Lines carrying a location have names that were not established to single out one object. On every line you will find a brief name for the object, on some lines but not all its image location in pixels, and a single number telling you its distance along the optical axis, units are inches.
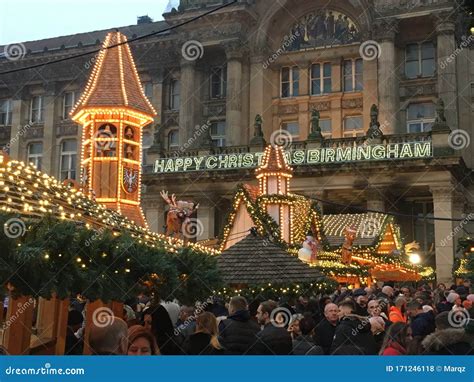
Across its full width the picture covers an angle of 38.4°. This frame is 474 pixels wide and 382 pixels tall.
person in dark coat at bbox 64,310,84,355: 288.5
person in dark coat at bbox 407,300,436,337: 284.6
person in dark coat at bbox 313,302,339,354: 320.5
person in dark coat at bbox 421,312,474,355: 212.4
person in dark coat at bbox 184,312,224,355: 276.7
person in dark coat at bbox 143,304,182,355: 293.3
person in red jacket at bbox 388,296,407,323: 423.8
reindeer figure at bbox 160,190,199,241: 801.6
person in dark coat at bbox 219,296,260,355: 283.9
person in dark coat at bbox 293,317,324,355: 276.1
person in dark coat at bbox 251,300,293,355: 276.2
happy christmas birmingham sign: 1311.5
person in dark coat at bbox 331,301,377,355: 284.8
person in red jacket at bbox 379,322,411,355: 251.2
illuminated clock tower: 685.3
